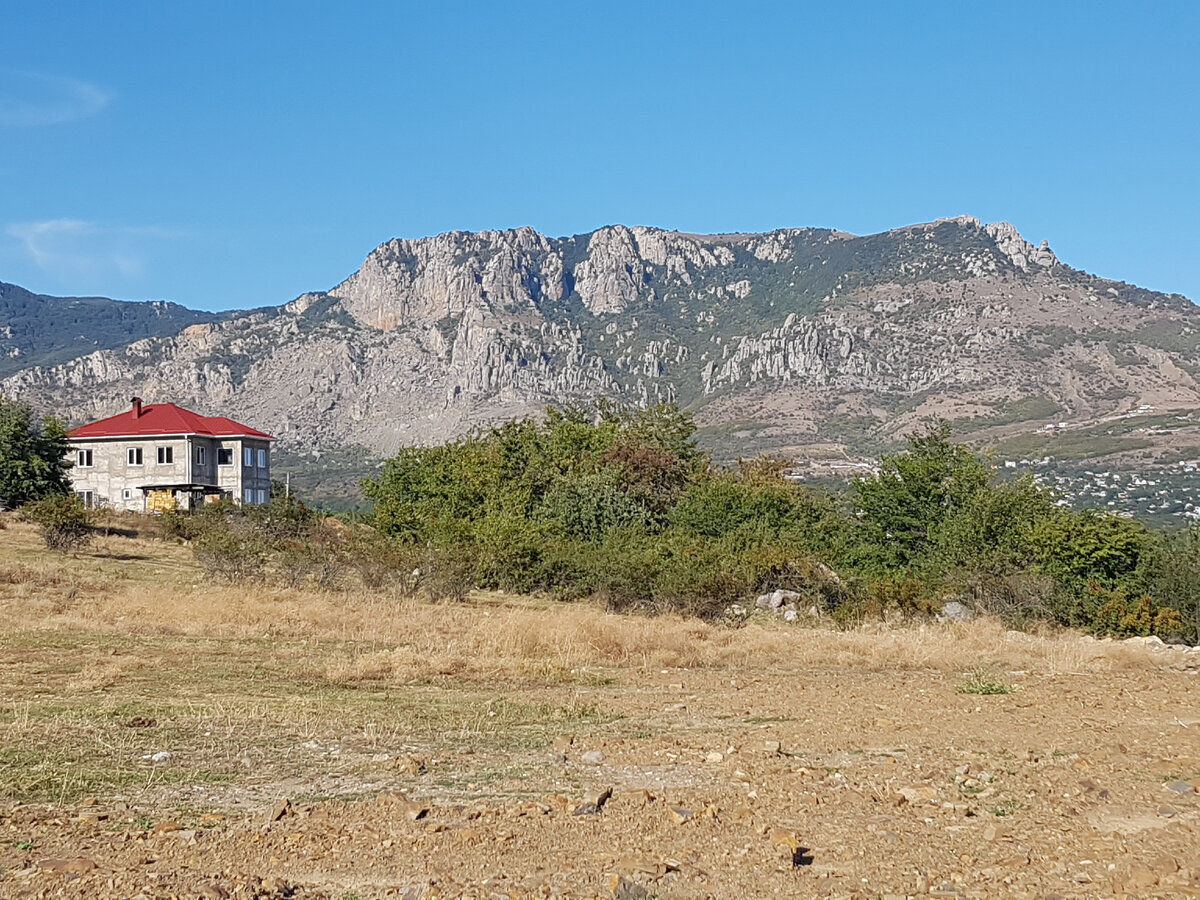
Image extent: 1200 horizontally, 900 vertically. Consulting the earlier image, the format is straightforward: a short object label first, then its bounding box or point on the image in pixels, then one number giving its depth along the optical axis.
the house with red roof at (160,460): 66.38
